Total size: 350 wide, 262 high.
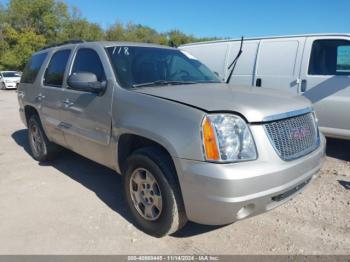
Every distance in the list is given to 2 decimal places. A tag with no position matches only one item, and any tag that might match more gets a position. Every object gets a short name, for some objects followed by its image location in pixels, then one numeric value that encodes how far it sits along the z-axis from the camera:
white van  5.28
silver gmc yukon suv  2.58
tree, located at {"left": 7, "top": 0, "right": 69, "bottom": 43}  43.75
